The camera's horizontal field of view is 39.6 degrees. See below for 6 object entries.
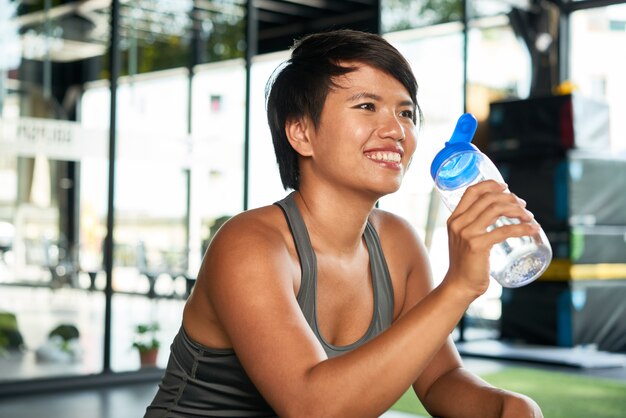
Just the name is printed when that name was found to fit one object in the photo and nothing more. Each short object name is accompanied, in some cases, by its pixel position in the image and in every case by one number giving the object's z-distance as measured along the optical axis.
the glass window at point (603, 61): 6.93
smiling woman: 1.19
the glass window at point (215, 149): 5.43
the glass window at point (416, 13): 6.77
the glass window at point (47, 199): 4.71
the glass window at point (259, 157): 5.64
